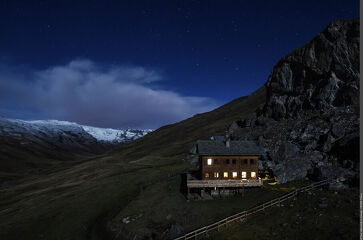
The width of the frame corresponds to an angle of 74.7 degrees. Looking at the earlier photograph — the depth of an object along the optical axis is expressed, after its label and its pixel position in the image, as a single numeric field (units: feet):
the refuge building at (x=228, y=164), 178.50
